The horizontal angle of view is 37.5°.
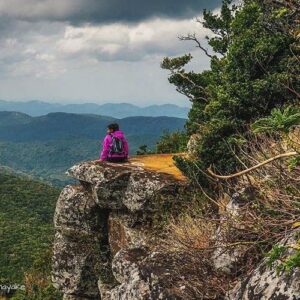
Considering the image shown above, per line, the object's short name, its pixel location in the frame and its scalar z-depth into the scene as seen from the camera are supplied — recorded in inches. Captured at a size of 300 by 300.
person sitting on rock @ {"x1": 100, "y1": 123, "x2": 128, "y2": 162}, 701.3
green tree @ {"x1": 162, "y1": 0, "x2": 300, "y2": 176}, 563.8
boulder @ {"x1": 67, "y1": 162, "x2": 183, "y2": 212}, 602.5
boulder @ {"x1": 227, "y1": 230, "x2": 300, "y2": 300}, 243.5
